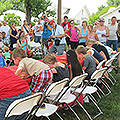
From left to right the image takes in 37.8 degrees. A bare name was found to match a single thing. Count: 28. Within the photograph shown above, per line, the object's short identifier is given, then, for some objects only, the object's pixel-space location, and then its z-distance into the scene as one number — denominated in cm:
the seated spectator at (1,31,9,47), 816
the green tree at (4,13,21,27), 1624
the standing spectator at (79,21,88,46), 706
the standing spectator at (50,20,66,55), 574
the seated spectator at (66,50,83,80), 341
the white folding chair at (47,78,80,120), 271
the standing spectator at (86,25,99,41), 691
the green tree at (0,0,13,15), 4399
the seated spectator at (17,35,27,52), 616
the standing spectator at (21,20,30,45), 817
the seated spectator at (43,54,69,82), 291
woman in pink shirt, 714
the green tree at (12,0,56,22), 1488
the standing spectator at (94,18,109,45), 662
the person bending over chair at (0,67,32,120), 202
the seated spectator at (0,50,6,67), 464
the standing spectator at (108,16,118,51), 652
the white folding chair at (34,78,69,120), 232
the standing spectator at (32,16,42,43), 788
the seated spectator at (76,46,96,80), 371
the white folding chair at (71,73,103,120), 282
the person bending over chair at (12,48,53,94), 268
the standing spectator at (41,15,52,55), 649
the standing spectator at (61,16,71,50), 752
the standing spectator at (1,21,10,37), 854
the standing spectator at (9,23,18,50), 812
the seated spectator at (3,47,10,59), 569
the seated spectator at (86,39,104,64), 438
